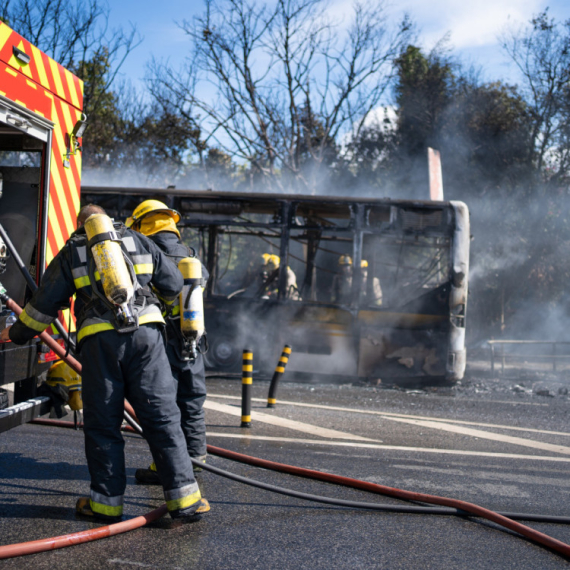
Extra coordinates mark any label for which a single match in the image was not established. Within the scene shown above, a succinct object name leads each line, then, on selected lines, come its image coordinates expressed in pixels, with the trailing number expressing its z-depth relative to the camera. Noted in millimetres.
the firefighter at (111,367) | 3301
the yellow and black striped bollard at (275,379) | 7441
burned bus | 9688
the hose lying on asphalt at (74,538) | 2838
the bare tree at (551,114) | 17953
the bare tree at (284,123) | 16797
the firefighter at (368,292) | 9961
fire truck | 3729
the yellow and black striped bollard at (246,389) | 6312
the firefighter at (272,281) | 10398
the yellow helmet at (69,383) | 4070
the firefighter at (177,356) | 4145
